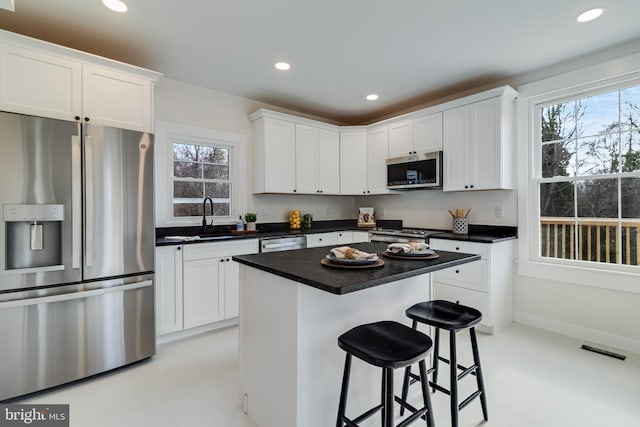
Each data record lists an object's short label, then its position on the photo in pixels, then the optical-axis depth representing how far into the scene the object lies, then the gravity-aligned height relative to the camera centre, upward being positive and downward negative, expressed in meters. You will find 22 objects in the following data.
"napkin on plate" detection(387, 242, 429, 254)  1.80 -0.21
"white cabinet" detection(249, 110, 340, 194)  3.76 +0.76
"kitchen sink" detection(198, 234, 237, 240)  3.03 -0.23
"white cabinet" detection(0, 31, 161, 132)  2.01 +0.94
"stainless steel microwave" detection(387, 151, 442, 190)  3.61 +0.52
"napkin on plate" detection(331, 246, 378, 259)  1.58 -0.22
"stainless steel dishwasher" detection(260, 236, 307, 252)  3.38 -0.34
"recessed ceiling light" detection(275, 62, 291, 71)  2.96 +1.45
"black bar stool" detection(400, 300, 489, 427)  1.58 -0.59
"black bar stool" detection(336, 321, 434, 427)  1.24 -0.58
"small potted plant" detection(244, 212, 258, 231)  3.74 -0.07
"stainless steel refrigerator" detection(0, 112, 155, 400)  1.92 -0.25
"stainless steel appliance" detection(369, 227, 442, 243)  3.46 -0.27
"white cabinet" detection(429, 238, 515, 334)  2.97 -0.71
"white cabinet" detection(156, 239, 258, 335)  2.77 -0.67
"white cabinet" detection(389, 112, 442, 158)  3.64 +0.97
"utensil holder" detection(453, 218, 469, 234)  3.51 -0.16
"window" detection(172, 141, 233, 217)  3.44 +0.43
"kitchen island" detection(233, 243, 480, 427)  1.43 -0.59
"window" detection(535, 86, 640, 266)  2.68 +0.32
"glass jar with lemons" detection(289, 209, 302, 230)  4.20 -0.09
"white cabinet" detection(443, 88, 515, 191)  3.14 +0.73
